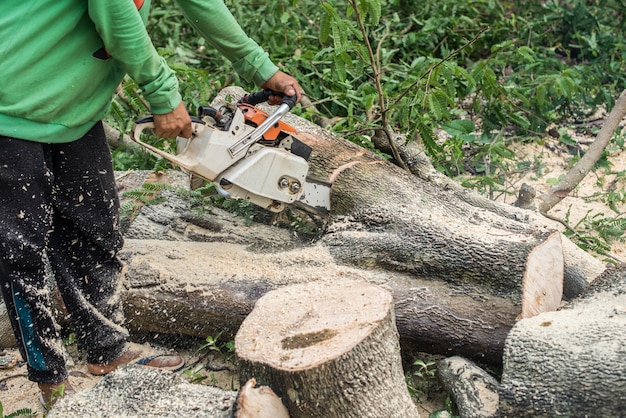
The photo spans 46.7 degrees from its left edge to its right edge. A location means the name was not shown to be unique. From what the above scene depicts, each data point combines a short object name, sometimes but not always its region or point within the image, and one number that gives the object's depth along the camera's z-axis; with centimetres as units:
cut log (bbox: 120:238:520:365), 268
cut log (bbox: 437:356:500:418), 242
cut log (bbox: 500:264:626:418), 208
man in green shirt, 223
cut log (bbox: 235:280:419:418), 211
